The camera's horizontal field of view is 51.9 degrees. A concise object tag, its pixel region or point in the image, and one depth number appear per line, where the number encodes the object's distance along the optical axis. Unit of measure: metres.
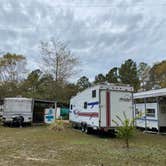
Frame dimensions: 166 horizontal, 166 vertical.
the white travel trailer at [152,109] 11.50
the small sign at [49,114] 17.74
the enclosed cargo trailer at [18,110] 14.85
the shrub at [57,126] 12.86
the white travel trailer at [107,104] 9.55
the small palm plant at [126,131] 7.01
